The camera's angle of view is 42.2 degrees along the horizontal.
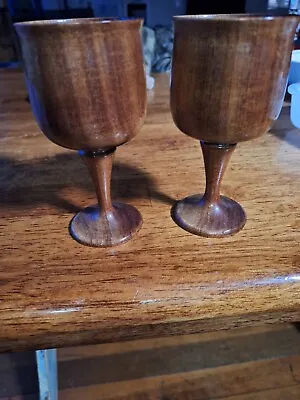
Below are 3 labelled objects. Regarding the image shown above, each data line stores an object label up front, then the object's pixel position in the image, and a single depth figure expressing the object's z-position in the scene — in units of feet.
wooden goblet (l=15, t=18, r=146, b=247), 0.87
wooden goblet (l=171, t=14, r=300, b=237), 0.90
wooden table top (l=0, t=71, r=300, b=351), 1.01
